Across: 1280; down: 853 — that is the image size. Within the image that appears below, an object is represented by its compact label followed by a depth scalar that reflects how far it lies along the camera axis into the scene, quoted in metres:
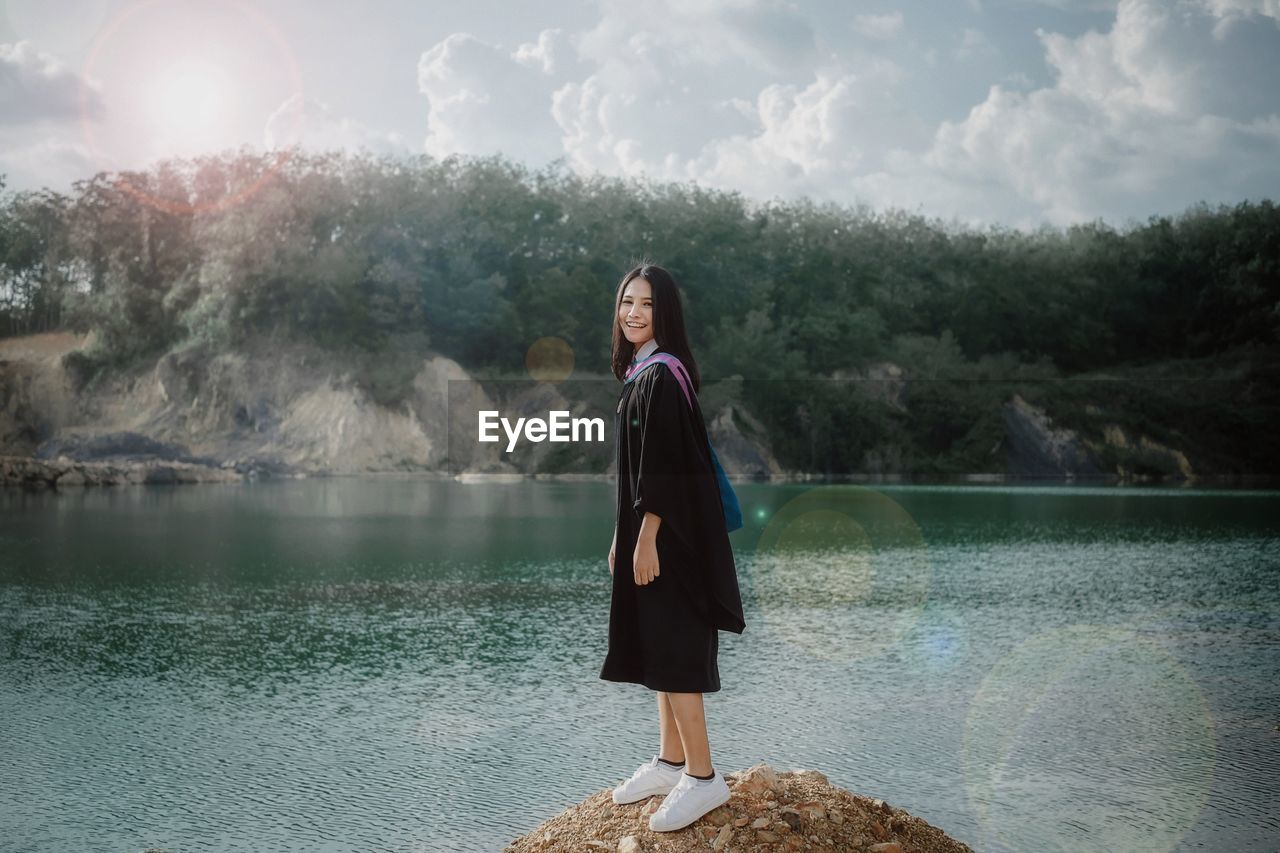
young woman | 3.84
